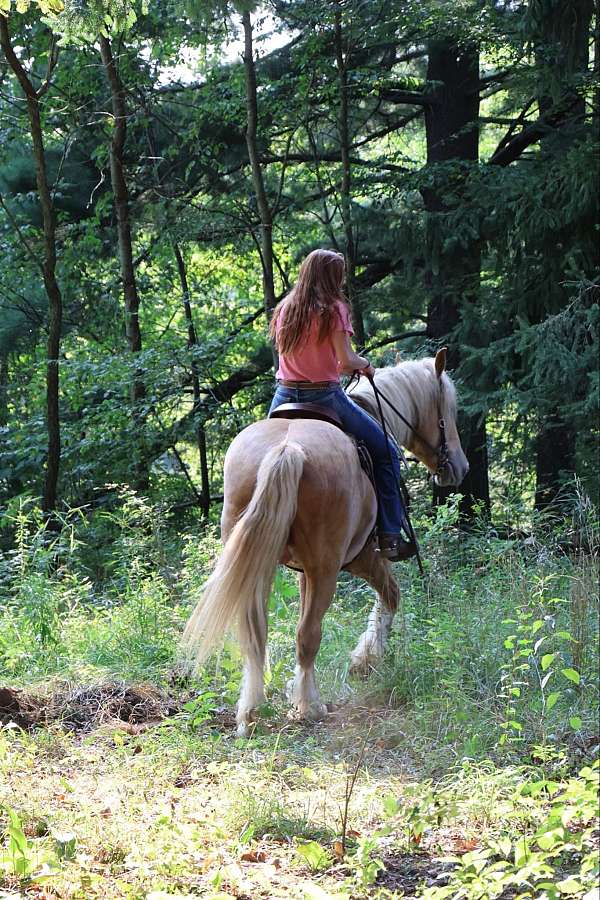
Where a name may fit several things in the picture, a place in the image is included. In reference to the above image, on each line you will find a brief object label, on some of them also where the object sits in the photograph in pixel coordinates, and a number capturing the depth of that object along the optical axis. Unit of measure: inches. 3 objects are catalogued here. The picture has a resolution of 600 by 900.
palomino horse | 386.0
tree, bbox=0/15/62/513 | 910.4
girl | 431.5
